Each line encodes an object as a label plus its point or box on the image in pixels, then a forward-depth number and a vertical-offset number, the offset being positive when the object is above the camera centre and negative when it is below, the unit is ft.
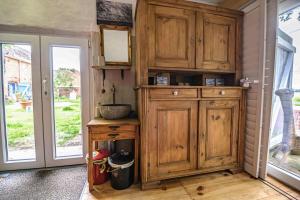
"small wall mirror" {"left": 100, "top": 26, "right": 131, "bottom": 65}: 6.55 +1.89
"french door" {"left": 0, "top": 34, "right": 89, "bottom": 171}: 6.48 -0.41
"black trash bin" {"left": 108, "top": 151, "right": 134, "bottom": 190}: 5.44 -2.82
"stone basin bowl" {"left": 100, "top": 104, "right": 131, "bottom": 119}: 5.82 -0.77
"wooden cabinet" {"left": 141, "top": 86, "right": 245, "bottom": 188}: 5.37 -1.49
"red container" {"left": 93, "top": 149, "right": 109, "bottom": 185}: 5.71 -2.80
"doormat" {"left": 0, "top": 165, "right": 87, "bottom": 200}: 5.18 -3.36
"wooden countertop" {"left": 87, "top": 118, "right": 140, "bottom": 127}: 5.25 -1.09
